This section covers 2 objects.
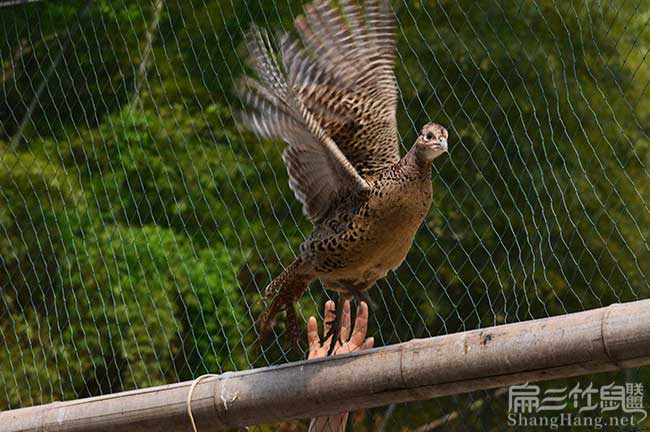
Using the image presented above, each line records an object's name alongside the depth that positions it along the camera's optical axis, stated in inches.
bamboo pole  226.1
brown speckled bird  275.9
